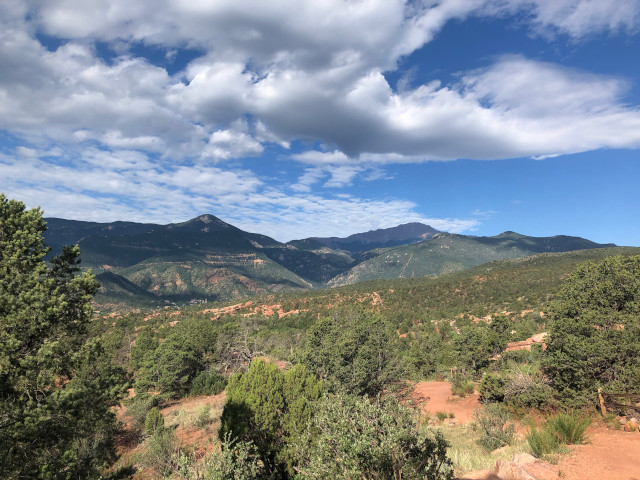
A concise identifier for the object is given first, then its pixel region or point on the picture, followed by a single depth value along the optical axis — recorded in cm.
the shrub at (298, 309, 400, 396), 2103
